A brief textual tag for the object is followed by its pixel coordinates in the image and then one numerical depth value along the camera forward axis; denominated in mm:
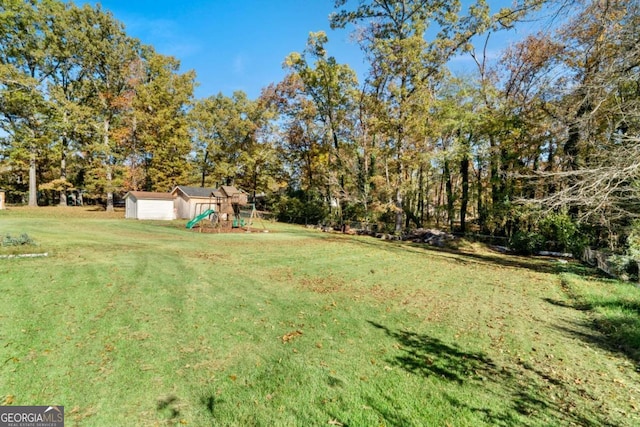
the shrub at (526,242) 16734
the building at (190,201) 28062
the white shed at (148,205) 25953
